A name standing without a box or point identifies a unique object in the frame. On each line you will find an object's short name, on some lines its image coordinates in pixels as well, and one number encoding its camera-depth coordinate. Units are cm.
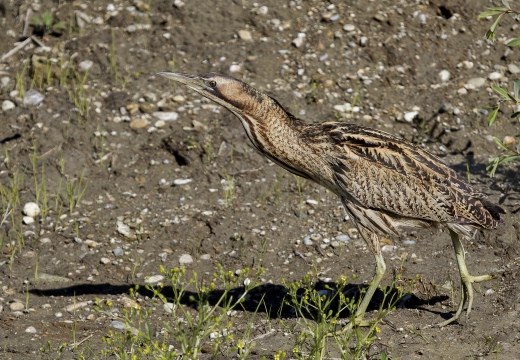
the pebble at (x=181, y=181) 1634
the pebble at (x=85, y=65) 1863
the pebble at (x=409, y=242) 1492
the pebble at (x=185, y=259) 1469
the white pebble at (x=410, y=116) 1766
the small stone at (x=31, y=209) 1561
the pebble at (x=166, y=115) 1750
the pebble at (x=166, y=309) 1357
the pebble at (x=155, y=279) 1438
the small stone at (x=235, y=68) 1845
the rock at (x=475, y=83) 1819
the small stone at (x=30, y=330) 1260
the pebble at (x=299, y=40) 1897
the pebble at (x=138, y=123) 1737
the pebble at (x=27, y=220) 1548
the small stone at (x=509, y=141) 1689
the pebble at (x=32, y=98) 1783
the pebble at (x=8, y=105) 1775
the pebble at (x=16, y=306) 1337
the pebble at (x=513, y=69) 1853
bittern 1291
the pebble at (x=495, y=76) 1839
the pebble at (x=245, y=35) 1917
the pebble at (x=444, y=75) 1839
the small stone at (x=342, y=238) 1516
